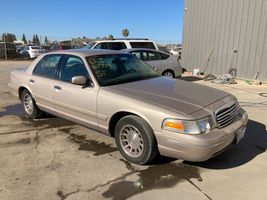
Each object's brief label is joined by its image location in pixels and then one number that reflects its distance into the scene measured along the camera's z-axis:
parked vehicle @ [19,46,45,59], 20.44
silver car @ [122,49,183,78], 7.58
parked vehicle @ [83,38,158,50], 8.89
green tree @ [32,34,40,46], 41.52
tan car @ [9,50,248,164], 2.54
